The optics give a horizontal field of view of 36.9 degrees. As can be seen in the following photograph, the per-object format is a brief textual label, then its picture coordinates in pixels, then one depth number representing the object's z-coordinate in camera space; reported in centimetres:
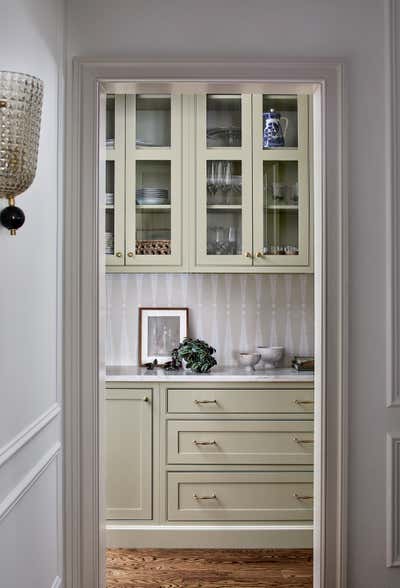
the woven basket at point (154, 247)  327
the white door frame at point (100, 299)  219
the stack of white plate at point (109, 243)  327
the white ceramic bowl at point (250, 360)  335
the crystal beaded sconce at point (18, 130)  128
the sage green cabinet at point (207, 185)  325
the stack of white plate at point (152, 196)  327
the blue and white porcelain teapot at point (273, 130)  322
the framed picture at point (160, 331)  354
